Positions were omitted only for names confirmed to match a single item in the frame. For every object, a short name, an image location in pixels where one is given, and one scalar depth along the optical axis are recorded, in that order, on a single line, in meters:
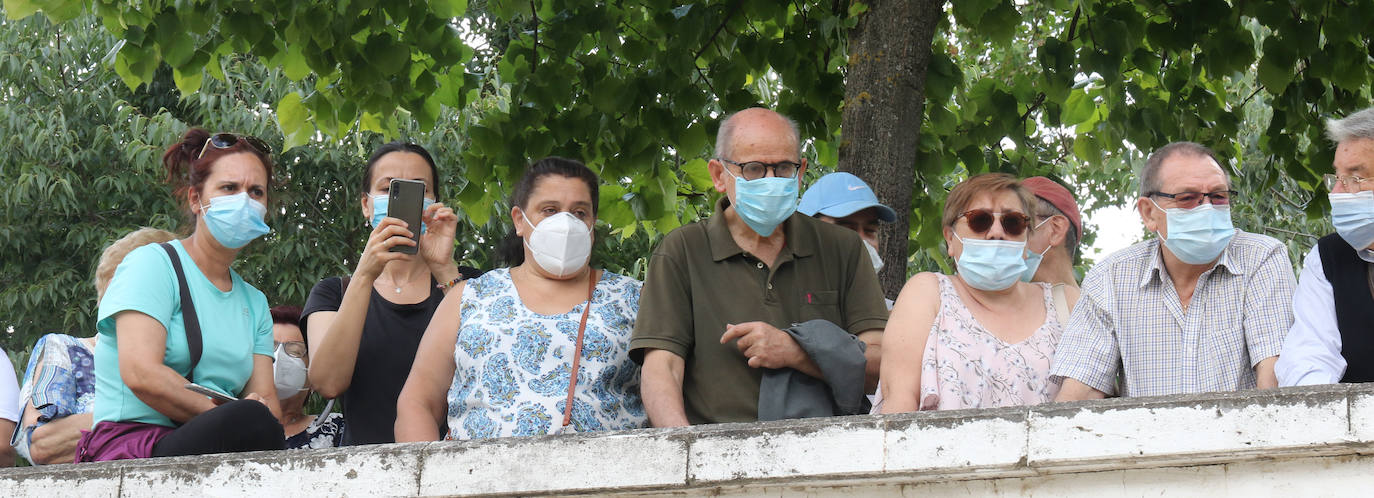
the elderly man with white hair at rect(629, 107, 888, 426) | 8.27
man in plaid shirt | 7.92
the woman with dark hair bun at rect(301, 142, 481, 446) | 9.02
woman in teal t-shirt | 7.95
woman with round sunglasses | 8.12
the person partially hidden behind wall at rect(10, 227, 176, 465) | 9.31
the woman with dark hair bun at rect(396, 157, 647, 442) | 8.52
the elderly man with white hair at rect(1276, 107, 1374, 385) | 7.46
